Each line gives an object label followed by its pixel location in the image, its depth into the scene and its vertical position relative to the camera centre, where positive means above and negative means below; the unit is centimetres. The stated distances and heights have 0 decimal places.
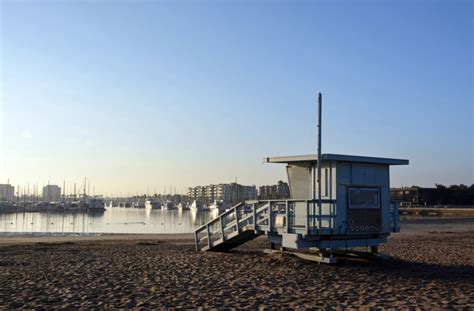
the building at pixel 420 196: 13538 -136
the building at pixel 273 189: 9112 +27
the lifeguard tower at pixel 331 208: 1617 -59
